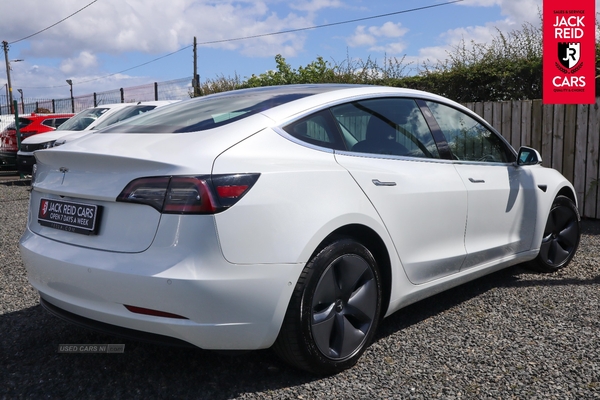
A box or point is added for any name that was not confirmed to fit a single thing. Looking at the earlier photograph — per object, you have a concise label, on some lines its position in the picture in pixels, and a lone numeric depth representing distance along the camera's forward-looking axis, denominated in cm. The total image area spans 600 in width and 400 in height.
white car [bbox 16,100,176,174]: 1215
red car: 1522
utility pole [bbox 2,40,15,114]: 4470
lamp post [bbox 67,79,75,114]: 3117
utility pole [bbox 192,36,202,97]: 1858
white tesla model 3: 262
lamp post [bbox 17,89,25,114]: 3416
